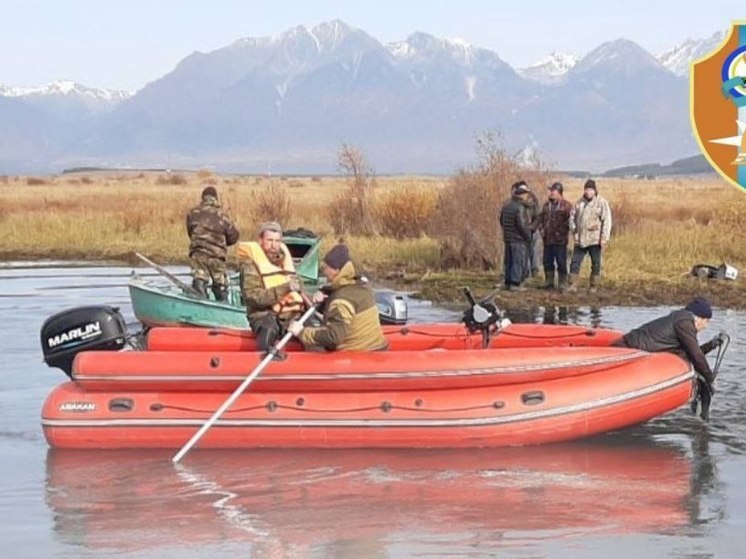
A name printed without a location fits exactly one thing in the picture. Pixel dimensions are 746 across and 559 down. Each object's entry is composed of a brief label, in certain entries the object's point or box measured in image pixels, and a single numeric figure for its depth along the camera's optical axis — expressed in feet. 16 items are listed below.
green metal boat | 46.52
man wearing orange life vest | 35.96
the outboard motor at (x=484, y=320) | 36.63
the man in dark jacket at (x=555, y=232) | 60.80
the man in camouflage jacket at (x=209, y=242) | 50.14
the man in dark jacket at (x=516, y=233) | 61.16
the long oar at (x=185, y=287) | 49.24
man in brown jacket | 33.83
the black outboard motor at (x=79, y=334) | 36.11
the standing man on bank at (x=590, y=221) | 59.62
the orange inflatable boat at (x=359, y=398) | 33.53
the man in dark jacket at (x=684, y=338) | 35.19
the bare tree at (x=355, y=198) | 93.71
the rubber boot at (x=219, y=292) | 50.70
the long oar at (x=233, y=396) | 32.58
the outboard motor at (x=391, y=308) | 45.98
